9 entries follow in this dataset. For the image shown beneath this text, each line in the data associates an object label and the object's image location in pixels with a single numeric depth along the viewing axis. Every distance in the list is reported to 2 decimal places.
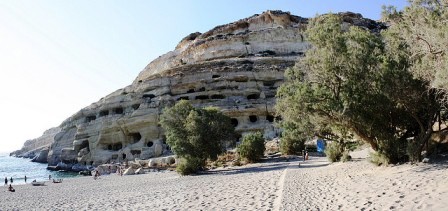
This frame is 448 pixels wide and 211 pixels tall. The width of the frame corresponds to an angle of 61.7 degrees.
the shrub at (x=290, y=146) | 39.51
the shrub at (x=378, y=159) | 19.16
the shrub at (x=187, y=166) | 32.12
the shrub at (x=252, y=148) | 37.19
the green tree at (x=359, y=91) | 17.23
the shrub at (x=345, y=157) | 26.39
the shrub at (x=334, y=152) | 28.42
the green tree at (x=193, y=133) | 32.75
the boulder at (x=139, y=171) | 42.38
